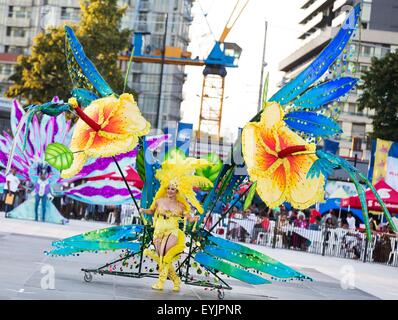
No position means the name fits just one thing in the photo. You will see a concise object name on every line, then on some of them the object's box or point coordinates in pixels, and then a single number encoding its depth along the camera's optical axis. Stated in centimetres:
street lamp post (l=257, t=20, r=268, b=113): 5884
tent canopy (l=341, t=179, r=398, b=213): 3050
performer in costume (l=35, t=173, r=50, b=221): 2991
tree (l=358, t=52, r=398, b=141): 4812
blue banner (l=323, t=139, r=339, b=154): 2855
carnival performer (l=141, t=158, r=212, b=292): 1425
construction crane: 7175
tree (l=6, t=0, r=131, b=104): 5006
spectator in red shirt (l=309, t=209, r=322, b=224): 3297
